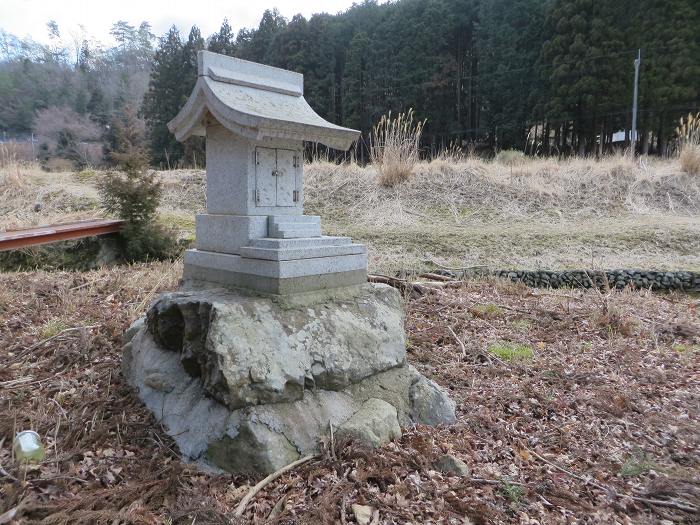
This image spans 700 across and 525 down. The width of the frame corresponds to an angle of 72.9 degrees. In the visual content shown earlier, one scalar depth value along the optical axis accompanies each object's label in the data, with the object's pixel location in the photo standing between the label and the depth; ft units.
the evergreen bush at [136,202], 18.19
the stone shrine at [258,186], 7.81
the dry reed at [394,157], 27.97
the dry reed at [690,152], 28.19
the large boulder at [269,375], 6.49
